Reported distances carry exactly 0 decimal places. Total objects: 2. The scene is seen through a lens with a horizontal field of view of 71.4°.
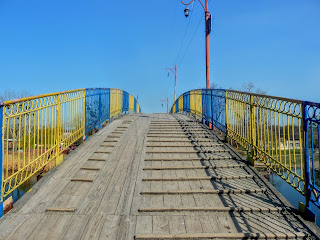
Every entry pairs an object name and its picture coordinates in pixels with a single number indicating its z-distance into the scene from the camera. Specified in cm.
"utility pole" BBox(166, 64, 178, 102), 3366
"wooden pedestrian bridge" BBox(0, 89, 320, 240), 305
